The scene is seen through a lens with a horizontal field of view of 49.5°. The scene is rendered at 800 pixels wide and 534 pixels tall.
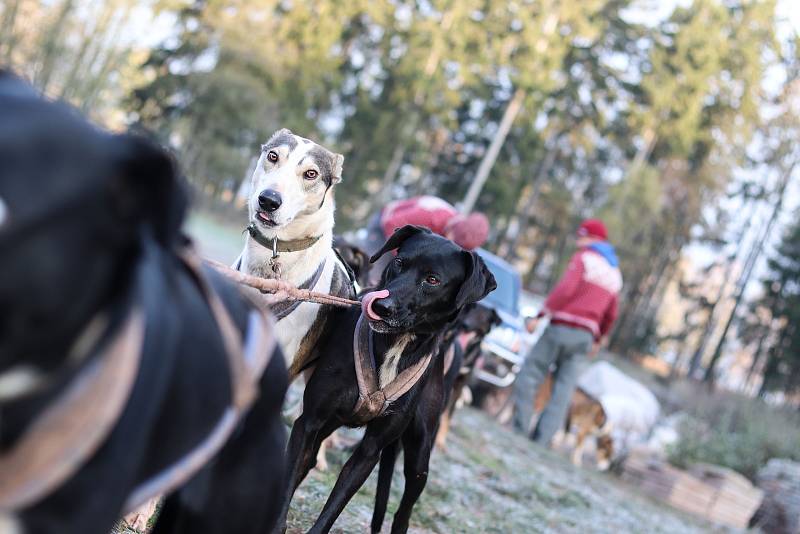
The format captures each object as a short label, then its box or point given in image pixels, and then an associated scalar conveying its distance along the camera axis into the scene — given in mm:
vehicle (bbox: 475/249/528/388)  13969
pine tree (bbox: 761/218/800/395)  36031
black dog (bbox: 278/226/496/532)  3908
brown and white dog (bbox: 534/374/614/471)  13578
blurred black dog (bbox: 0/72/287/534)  1254
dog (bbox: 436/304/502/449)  8055
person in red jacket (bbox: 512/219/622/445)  10828
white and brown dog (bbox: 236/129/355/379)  4301
